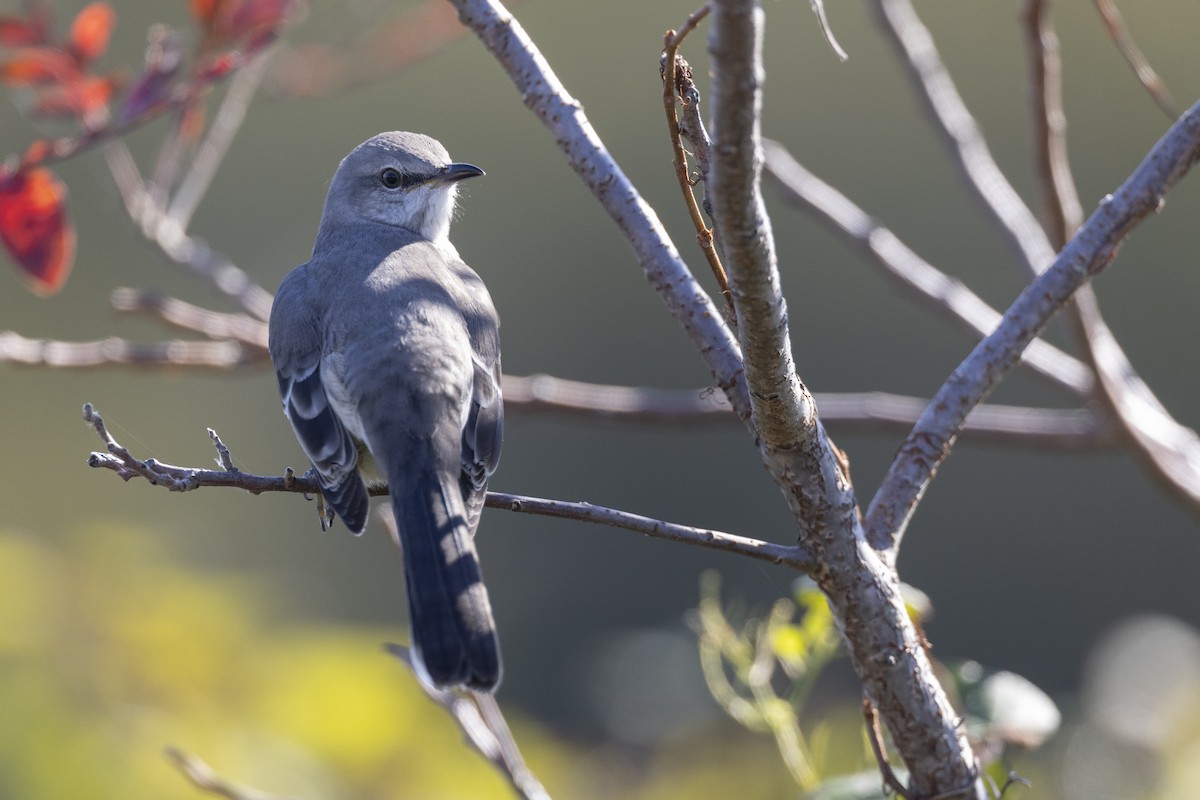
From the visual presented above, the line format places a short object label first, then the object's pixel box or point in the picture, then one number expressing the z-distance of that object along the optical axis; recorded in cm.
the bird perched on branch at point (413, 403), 515
